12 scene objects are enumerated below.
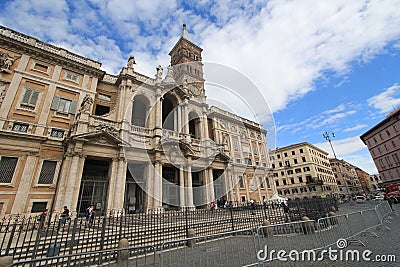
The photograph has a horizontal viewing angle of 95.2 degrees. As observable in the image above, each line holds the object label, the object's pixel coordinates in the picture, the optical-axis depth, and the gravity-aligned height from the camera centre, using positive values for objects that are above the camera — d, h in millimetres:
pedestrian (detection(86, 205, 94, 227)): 11026 +193
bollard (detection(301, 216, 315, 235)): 6638 -875
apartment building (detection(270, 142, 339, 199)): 45656 +7647
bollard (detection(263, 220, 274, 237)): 9695 -910
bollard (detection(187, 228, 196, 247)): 8279 -1004
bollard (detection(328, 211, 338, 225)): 7602 -827
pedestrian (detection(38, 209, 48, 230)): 11047 +333
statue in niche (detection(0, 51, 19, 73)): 14266 +11660
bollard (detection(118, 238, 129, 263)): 5910 -1063
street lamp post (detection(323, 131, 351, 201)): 35044 +11355
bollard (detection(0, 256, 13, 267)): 4389 -905
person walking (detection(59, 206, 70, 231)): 11178 +282
